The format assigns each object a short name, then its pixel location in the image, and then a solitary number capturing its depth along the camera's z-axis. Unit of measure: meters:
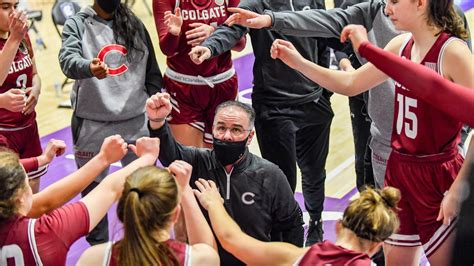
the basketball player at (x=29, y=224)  2.92
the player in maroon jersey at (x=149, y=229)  2.75
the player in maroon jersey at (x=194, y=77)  5.11
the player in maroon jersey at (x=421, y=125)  3.64
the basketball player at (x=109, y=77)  4.82
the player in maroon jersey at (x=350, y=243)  2.89
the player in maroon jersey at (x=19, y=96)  4.64
